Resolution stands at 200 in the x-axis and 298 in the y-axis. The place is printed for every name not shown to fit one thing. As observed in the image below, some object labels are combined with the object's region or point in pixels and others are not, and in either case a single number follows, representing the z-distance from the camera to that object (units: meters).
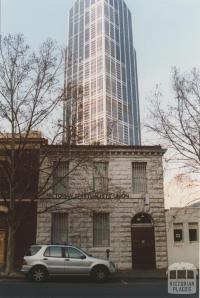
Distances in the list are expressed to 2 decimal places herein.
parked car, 17.73
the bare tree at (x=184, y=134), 22.30
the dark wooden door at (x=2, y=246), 25.52
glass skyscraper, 103.81
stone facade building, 26.17
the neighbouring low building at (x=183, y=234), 27.20
